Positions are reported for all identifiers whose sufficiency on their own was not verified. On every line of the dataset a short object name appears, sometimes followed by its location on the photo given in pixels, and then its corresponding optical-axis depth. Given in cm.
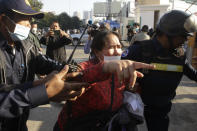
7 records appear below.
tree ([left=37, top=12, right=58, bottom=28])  4900
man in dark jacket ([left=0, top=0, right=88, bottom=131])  106
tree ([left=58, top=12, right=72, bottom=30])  5109
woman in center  132
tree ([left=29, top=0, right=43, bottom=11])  2931
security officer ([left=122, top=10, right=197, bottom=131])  202
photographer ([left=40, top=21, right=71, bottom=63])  493
